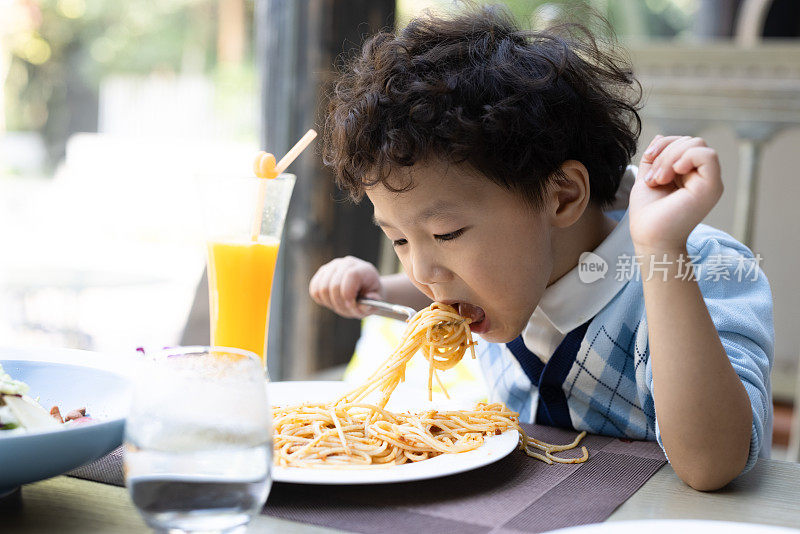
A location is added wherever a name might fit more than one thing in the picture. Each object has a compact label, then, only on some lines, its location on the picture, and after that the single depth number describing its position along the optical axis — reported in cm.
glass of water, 68
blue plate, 78
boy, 106
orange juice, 150
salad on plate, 85
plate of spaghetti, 96
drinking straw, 137
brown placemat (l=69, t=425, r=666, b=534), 86
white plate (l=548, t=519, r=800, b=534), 76
